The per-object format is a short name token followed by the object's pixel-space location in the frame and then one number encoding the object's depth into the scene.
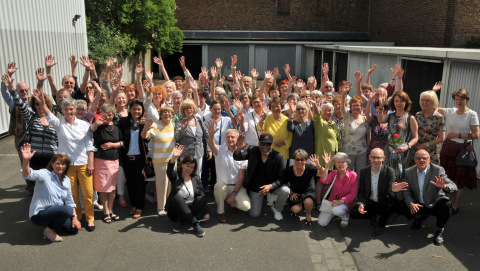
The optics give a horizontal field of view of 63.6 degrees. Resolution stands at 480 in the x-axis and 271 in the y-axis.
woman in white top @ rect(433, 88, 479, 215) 5.73
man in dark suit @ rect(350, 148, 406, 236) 5.35
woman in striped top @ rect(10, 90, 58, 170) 5.58
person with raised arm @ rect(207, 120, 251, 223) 5.79
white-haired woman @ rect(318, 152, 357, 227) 5.52
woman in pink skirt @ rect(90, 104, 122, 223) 5.45
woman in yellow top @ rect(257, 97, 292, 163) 6.17
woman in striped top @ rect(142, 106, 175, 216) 5.68
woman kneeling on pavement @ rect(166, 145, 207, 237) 5.35
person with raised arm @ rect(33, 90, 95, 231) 5.16
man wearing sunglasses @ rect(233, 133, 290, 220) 5.80
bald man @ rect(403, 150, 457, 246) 5.13
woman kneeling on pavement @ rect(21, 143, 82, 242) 4.88
